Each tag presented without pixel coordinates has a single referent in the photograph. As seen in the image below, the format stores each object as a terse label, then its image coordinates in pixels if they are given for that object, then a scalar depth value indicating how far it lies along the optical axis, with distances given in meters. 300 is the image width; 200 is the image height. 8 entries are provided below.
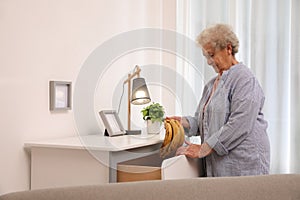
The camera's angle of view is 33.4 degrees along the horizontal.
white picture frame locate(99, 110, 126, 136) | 2.72
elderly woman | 2.48
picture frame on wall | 2.63
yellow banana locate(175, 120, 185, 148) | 2.64
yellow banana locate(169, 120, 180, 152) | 2.61
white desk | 2.30
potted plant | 2.87
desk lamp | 2.87
